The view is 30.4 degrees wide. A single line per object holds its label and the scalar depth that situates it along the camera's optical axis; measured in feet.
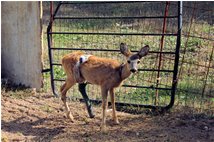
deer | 17.56
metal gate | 21.71
